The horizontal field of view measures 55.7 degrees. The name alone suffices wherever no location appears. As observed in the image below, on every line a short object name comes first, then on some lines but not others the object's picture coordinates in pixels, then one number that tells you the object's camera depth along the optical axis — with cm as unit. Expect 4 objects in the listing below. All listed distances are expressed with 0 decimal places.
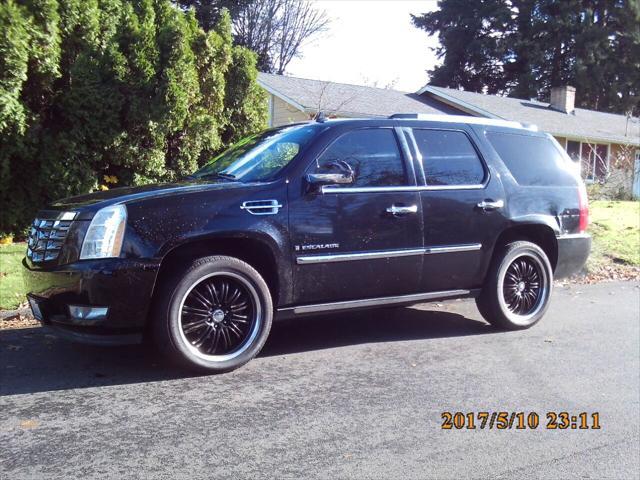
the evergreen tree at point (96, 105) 881
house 2201
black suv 418
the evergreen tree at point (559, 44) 4084
